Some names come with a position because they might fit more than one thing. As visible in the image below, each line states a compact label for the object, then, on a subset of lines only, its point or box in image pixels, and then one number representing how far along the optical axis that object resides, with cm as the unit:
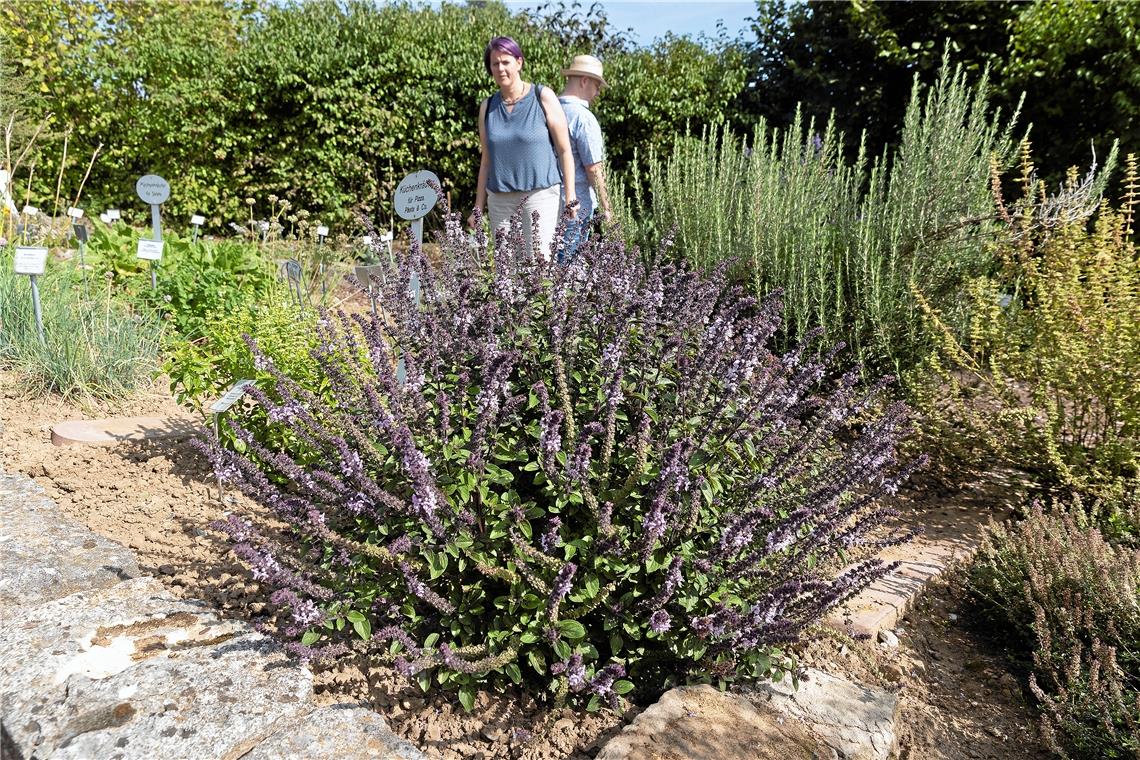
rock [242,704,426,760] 165
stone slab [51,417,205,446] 349
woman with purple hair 416
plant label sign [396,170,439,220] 293
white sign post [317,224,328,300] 561
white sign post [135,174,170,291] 497
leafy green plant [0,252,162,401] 406
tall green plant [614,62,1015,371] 399
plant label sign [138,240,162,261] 452
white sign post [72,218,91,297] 481
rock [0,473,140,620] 229
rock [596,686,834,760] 166
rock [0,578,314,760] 168
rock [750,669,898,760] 183
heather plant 198
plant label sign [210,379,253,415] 259
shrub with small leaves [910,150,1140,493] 307
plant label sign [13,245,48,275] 363
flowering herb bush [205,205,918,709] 179
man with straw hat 456
